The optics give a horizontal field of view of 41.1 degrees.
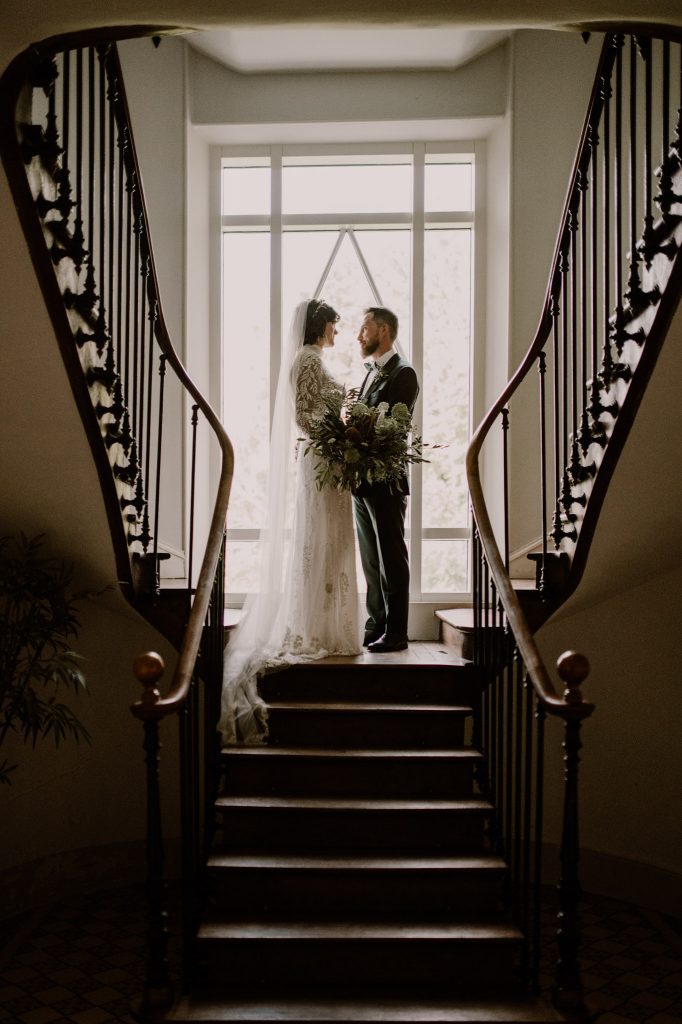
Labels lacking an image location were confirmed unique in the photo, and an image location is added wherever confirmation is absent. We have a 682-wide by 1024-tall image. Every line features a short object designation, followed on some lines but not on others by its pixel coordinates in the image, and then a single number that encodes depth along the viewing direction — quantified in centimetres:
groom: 448
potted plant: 391
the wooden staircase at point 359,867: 301
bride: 427
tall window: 584
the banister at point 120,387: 270
